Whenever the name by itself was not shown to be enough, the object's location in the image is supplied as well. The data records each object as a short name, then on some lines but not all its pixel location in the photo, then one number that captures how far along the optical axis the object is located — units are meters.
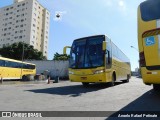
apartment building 51.42
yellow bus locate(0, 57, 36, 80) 15.52
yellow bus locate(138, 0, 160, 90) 3.94
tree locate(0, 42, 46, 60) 36.84
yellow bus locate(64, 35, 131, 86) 7.04
